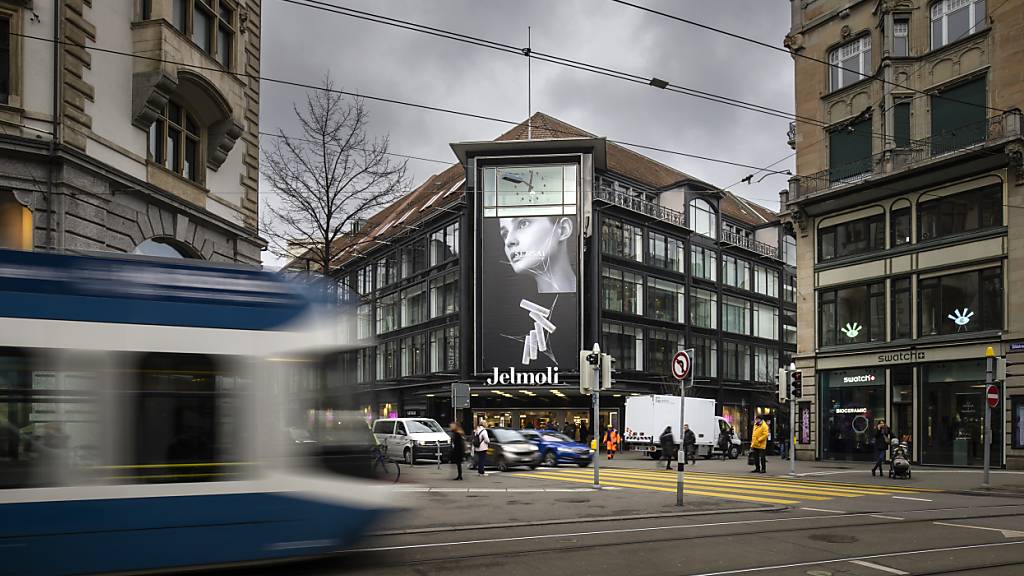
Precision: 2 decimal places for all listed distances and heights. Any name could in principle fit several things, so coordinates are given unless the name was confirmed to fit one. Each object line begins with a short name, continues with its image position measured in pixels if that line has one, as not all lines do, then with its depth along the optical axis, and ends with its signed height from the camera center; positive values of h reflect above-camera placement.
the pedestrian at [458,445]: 24.23 -2.69
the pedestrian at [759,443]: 27.27 -2.93
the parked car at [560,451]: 33.59 -3.93
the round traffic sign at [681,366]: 16.53 -0.35
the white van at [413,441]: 33.47 -3.56
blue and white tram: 8.12 -0.76
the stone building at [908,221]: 29.03 +4.53
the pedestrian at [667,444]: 29.56 -3.26
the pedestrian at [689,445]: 31.41 -3.71
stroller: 24.17 -3.12
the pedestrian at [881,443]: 25.52 -2.75
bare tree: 21.94 +4.11
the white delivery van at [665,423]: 39.16 -3.40
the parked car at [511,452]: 29.22 -3.46
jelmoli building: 51.66 +3.81
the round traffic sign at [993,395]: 21.64 -1.13
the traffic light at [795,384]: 26.38 -1.08
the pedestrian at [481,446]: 26.00 -2.92
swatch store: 29.59 -2.09
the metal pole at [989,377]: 21.61 -0.71
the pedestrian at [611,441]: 39.69 -4.23
